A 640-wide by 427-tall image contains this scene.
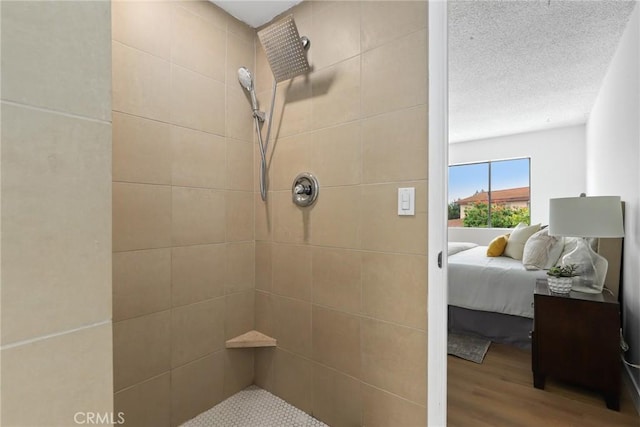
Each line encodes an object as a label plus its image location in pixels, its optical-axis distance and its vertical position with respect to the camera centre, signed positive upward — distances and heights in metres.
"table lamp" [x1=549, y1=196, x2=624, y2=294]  1.92 -0.10
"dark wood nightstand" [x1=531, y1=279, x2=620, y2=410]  1.81 -0.79
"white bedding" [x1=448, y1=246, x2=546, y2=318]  2.62 -0.66
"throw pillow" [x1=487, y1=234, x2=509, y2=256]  3.40 -0.39
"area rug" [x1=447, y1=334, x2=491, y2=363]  2.47 -1.14
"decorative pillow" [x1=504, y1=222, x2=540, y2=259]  3.27 -0.32
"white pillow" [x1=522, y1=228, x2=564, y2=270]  2.80 -0.38
